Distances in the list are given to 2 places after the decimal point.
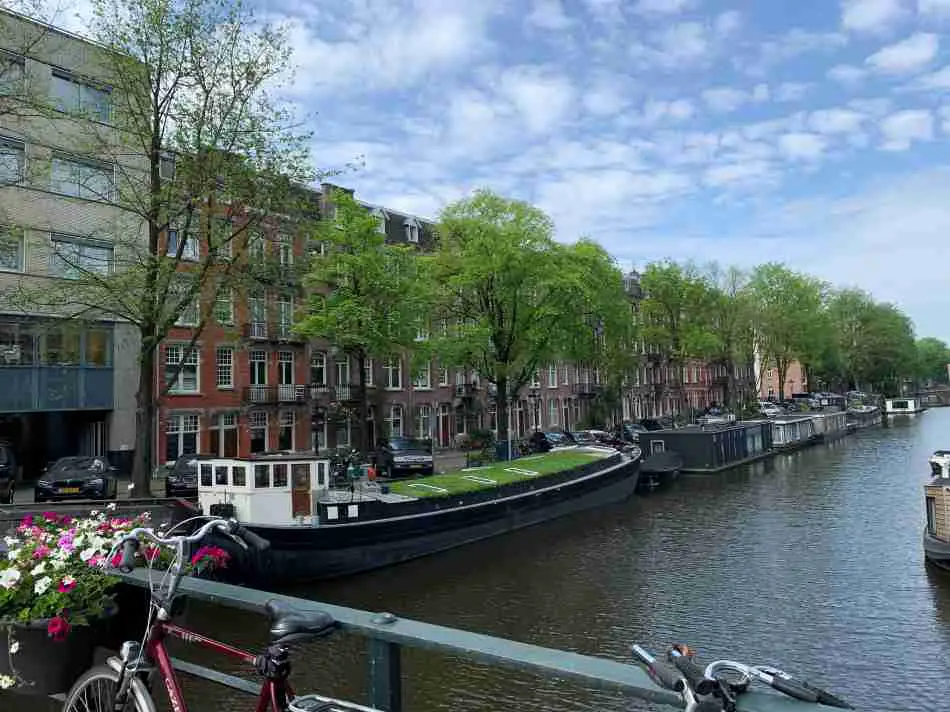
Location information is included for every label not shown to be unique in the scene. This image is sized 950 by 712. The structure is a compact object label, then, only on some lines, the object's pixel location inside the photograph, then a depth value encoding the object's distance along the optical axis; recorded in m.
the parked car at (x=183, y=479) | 26.69
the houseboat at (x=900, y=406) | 104.38
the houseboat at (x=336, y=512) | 19.39
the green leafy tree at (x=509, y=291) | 35.56
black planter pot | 4.37
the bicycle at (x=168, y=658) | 3.37
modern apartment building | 29.52
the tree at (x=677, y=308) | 60.03
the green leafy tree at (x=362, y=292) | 30.94
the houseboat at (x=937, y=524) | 19.58
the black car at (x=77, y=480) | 25.28
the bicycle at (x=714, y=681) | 2.41
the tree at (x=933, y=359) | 147.12
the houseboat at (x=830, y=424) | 64.81
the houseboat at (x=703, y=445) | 43.94
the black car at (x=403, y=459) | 36.12
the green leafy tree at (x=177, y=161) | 20.69
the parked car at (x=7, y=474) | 24.94
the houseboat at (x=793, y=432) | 56.04
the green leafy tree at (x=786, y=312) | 76.25
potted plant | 4.27
